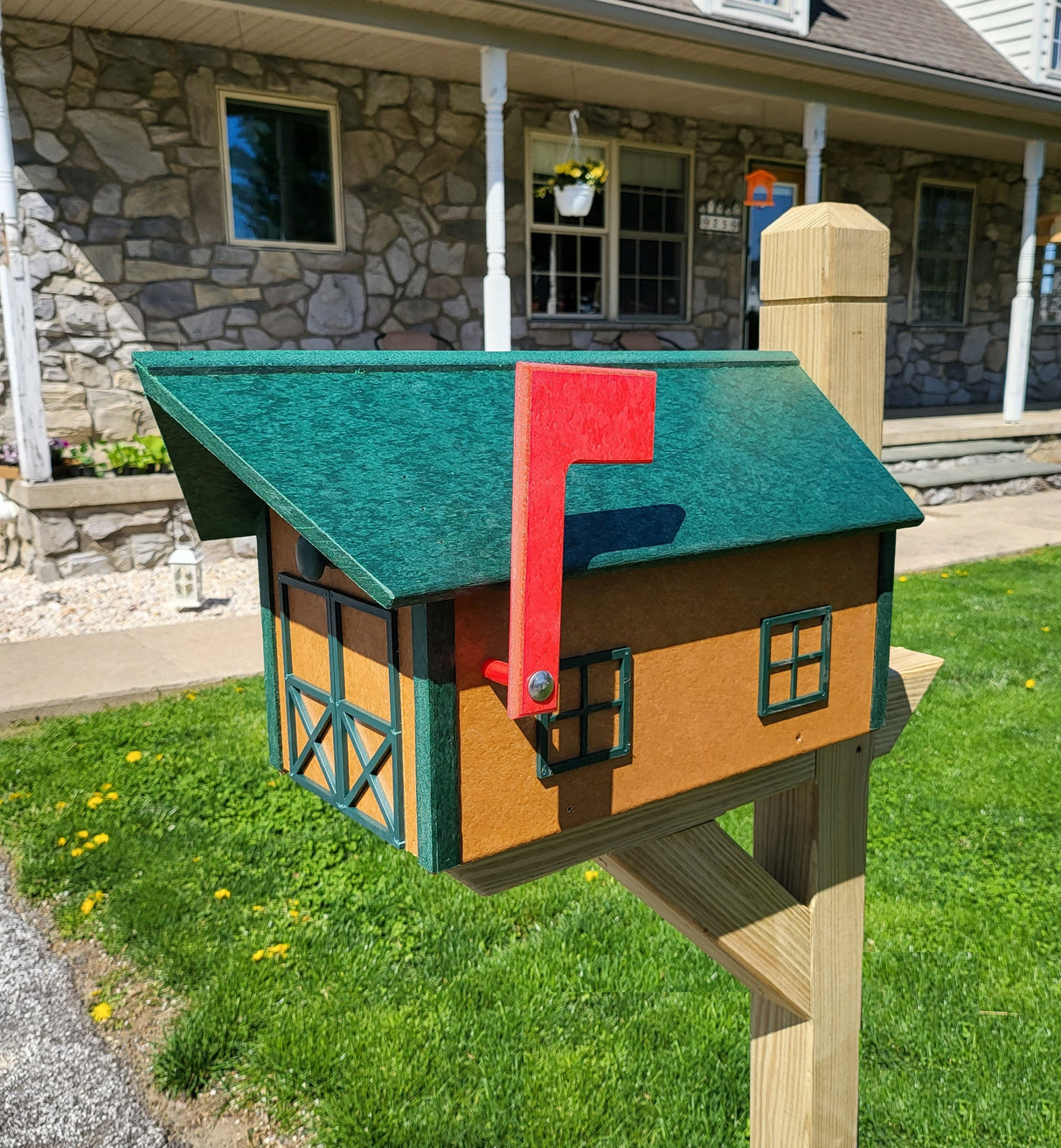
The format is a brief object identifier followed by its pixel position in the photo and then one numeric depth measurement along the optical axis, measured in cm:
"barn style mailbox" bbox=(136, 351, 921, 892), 92
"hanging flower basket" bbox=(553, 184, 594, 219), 891
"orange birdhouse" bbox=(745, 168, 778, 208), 948
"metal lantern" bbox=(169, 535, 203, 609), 600
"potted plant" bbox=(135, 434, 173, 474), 725
